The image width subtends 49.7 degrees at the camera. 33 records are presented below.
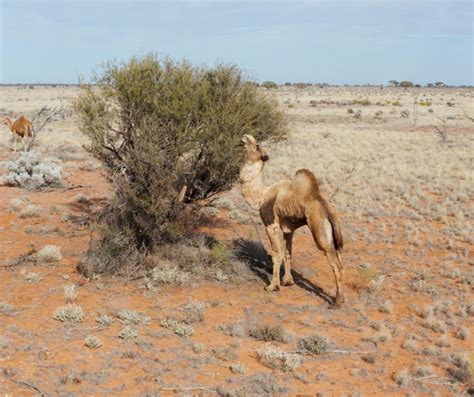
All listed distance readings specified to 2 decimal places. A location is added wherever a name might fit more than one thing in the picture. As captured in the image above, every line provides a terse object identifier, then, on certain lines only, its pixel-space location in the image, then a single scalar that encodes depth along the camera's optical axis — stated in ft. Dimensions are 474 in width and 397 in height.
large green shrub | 32.73
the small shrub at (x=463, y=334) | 26.63
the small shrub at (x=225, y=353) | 23.35
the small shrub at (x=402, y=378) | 22.06
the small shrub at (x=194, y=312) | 26.99
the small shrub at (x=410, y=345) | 25.30
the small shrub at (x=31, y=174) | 54.44
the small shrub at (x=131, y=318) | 26.35
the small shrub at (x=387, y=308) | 29.78
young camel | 28.48
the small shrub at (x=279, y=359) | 22.59
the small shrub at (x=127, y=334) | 24.63
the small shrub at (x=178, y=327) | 25.50
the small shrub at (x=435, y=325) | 27.37
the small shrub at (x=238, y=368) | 22.12
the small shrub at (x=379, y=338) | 26.00
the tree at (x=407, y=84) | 449.31
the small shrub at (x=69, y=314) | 25.89
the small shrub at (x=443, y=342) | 25.64
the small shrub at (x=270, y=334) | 25.41
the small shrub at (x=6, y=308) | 26.55
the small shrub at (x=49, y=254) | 33.63
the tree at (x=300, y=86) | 375.45
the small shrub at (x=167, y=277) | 31.68
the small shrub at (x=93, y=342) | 23.35
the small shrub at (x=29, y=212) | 43.29
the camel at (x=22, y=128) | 71.92
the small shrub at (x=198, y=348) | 23.83
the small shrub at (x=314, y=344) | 24.36
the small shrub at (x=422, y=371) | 22.76
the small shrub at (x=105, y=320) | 25.72
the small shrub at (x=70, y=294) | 28.19
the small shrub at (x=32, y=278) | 30.83
